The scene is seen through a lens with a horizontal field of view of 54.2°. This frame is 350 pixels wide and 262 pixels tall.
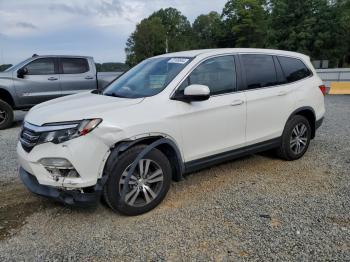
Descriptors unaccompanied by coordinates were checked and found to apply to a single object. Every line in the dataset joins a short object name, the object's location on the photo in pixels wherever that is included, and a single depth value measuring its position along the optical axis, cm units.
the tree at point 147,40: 7081
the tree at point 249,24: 6525
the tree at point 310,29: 4159
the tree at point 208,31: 7952
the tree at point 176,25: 9012
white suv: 332
